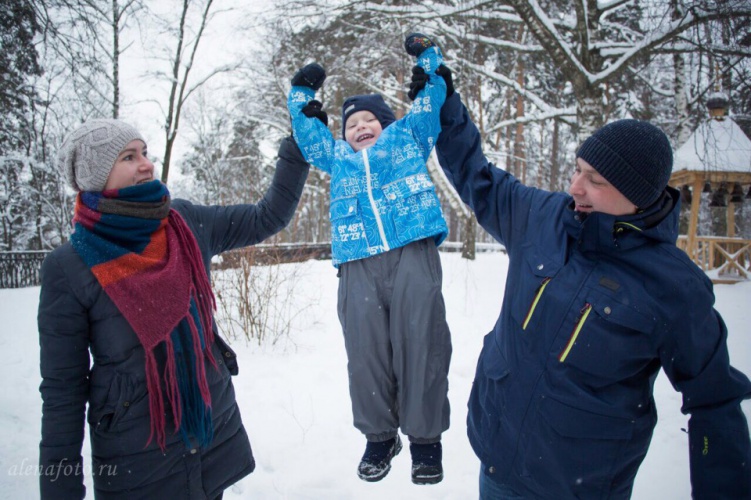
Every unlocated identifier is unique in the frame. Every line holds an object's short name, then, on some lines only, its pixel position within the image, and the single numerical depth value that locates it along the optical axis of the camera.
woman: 1.48
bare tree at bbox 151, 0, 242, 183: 14.31
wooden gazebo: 7.55
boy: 1.96
